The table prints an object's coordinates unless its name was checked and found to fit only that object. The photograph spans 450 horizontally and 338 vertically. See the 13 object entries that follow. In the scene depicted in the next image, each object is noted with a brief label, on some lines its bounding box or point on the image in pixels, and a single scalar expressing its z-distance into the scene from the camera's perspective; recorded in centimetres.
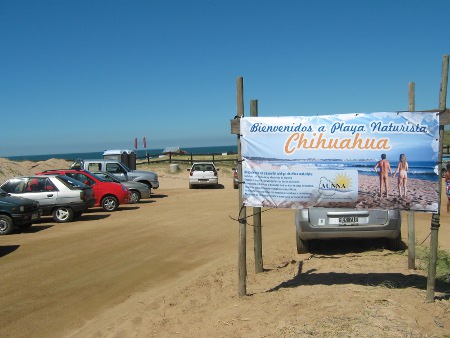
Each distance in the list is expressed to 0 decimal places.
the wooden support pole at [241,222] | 593
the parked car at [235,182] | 2553
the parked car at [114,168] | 2216
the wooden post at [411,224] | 662
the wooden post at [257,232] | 670
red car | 1698
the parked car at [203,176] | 2661
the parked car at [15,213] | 1238
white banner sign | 533
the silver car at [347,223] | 786
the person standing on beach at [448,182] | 1358
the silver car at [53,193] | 1445
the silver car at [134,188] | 1958
